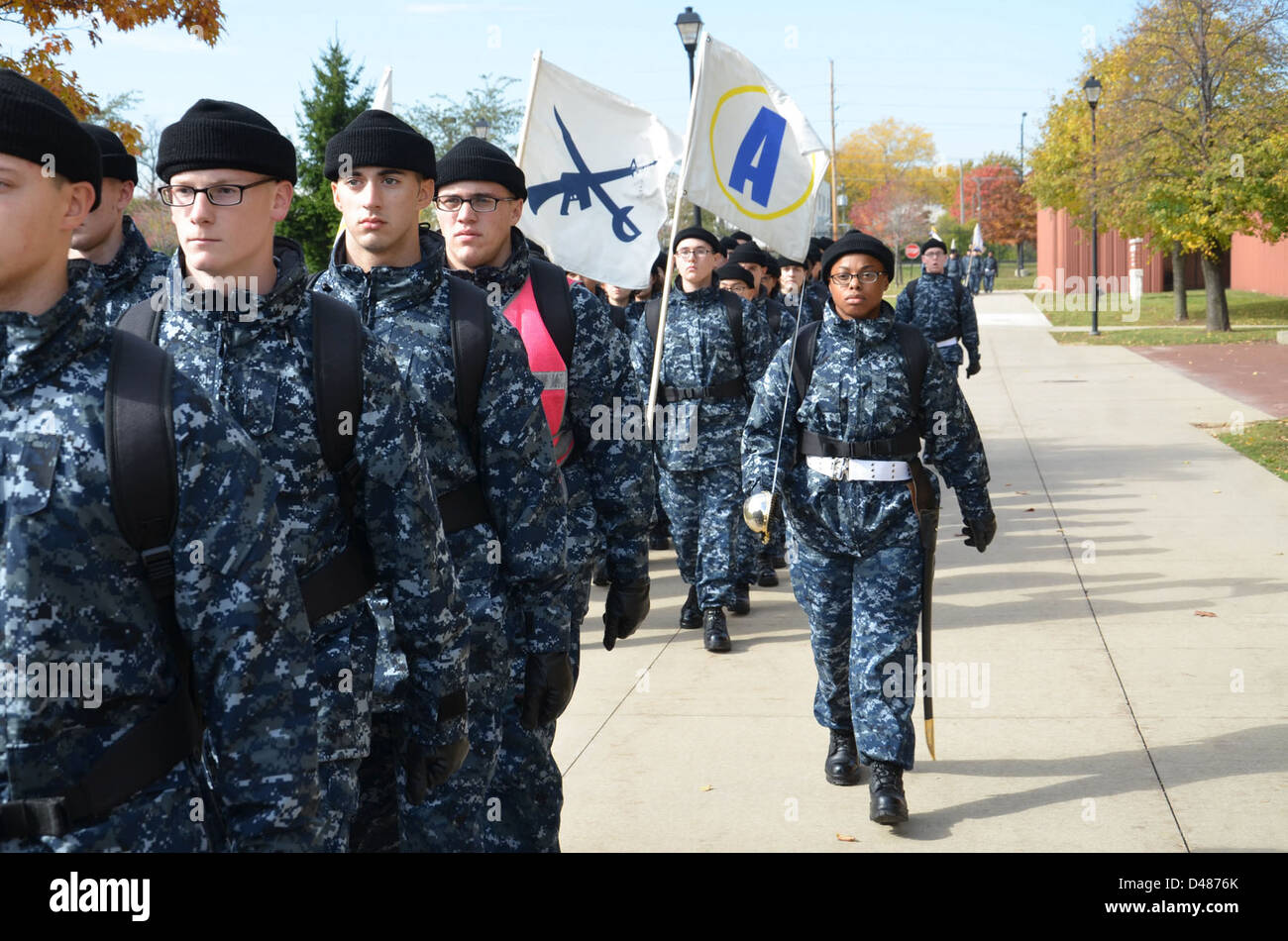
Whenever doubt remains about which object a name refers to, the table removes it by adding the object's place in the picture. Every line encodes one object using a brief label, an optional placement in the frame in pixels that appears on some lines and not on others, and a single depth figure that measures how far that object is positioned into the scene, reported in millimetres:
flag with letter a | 7461
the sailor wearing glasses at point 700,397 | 8164
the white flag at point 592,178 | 6723
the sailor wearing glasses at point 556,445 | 4027
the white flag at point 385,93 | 6609
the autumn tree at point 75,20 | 10180
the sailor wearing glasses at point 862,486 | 5207
